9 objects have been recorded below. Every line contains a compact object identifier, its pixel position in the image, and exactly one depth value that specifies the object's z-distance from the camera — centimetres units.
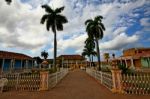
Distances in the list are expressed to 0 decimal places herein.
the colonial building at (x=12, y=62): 1378
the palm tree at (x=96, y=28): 1596
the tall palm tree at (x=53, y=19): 1520
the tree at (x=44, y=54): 4535
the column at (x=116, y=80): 477
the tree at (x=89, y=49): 2686
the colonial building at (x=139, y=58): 1565
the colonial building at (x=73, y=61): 4640
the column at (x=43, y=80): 536
